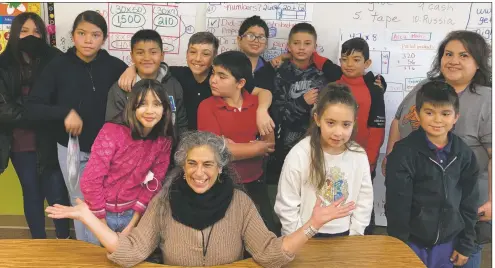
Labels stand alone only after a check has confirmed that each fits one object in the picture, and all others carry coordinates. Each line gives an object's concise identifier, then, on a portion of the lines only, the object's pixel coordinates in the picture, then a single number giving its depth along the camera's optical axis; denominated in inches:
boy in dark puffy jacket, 80.4
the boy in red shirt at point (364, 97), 112.6
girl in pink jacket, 80.9
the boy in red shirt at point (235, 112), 95.3
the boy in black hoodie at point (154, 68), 101.4
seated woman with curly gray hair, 65.4
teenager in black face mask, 107.3
